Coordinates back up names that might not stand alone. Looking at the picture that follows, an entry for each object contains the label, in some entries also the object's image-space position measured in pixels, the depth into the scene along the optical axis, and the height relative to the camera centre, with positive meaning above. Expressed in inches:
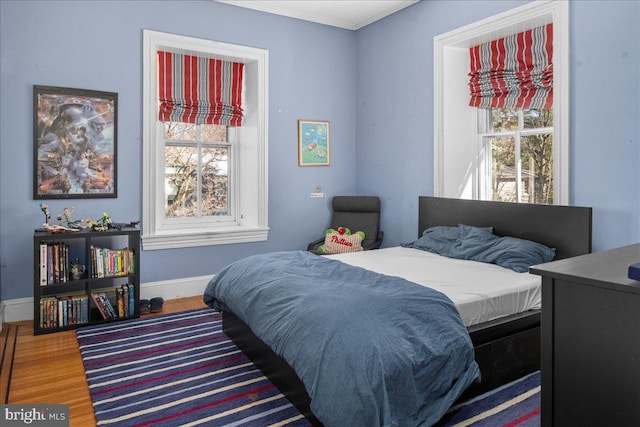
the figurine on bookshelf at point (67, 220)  138.3 -3.3
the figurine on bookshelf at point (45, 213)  132.6 -1.0
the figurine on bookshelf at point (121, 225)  142.8 -4.9
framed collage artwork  137.4 +21.7
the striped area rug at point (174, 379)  83.7 -37.8
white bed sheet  92.1 -16.3
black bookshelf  128.4 -21.1
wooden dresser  41.3 -13.2
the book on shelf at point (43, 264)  127.7 -15.9
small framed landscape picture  190.4 +29.9
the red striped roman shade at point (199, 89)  164.6 +47.1
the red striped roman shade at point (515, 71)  134.7 +46.2
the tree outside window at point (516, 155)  143.0 +19.7
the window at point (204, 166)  156.3 +17.7
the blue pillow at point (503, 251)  118.0 -10.9
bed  68.2 -23.7
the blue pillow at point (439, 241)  141.7 -9.7
